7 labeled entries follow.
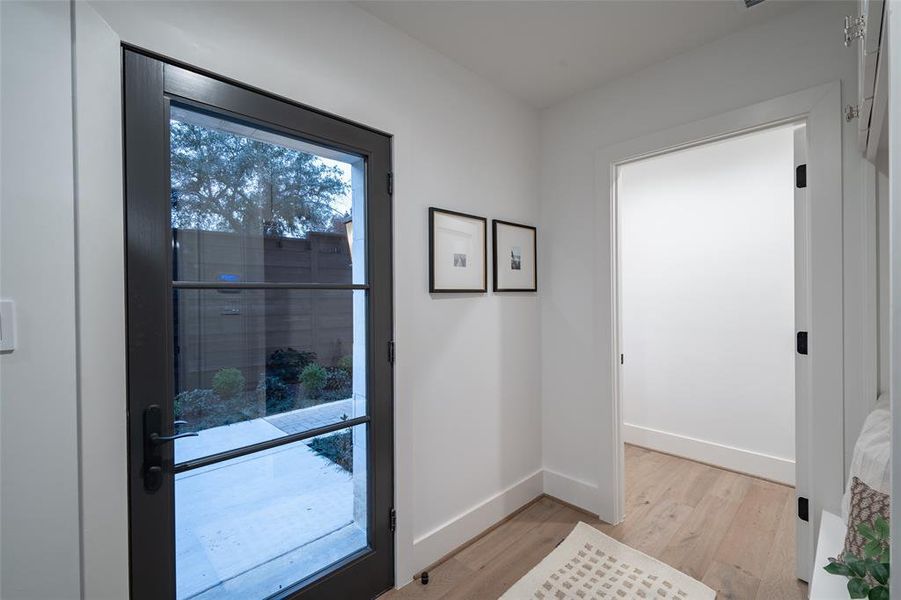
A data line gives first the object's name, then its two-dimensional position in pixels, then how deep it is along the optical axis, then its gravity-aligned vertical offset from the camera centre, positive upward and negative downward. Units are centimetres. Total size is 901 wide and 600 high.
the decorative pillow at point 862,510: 112 -61
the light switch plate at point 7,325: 99 -6
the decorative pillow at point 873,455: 116 -49
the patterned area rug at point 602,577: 180 -134
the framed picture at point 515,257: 246 +26
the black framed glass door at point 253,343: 123 -16
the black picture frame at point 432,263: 204 +18
